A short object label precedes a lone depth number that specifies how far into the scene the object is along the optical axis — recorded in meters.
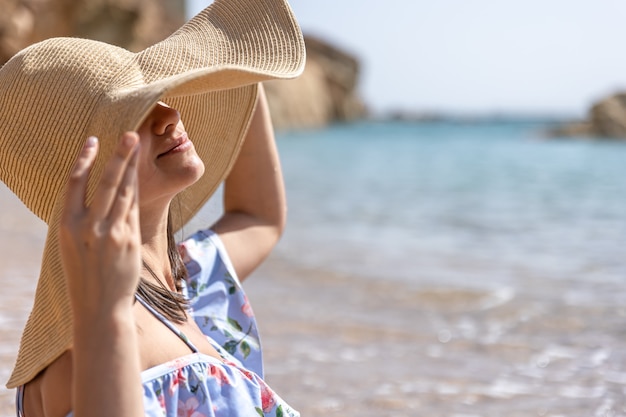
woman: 1.19
